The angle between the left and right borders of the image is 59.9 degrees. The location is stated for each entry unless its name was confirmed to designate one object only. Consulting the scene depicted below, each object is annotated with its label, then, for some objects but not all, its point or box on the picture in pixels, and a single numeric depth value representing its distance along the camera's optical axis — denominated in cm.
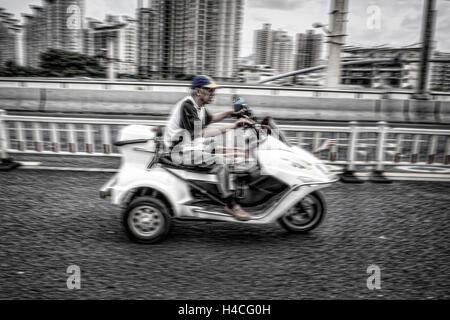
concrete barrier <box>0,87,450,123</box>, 1402
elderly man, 433
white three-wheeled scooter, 439
